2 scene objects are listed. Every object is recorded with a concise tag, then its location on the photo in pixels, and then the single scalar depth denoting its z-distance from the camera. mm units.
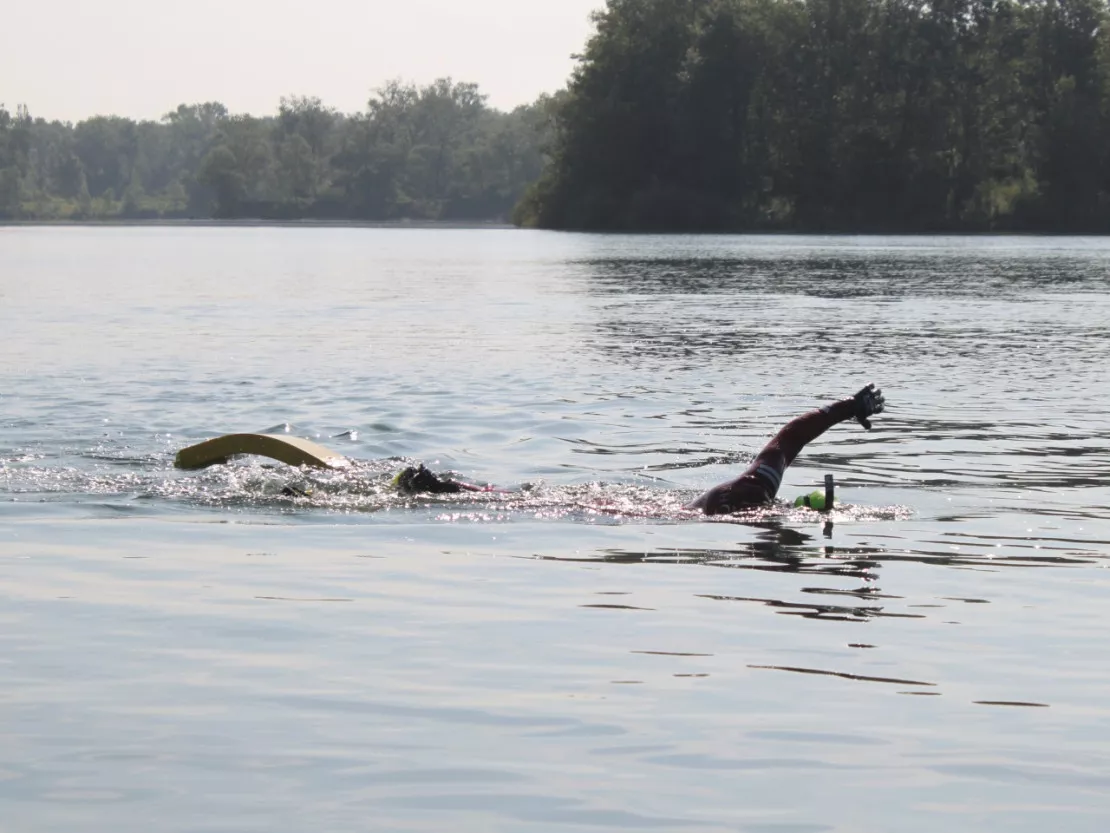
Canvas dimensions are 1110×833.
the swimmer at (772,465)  13672
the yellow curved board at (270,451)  15680
